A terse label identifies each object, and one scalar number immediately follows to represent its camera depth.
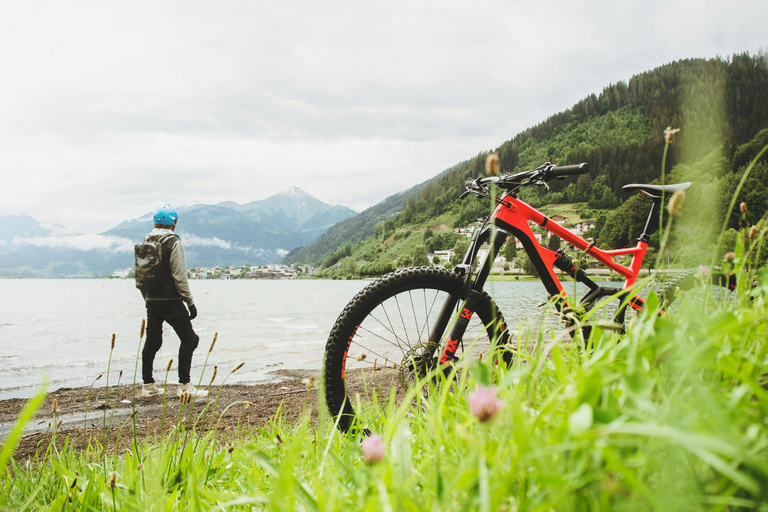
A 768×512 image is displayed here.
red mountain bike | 2.64
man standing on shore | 6.43
